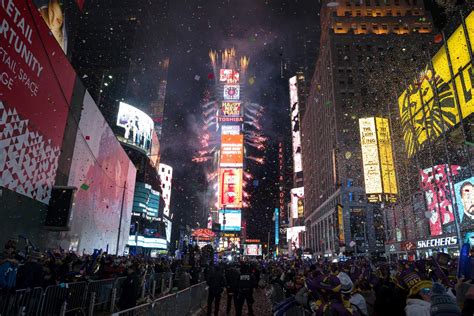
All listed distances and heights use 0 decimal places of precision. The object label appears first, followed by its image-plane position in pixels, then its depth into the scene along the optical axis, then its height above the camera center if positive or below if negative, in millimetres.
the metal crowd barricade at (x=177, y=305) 5905 -1515
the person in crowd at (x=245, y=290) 11328 -1462
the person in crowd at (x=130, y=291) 9100 -1248
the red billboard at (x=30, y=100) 13102 +6854
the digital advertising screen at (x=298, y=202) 111938 +16470
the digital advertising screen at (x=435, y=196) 31219 +5555
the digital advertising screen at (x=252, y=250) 112612 -321
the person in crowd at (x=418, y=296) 3632 -550
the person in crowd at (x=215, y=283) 11312 -1220
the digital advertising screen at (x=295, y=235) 111738 +5572
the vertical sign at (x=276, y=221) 144688 +13100
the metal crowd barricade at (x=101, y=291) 10586 -1570
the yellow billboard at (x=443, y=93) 27750 +15607
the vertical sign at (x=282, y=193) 159250 +28515
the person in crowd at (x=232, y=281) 11672 -1165
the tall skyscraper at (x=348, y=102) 58053 +31796
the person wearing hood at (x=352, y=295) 4359 -690
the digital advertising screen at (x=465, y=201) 27516 +4460
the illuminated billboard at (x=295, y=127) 120188 +46334
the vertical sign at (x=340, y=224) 54156 +4481
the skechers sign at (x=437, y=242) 22875 +725
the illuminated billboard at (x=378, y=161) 40891 +11559
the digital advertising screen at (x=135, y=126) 59459 +23368
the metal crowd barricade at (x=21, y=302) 6608 -1227
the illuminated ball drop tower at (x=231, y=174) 88875 +20705
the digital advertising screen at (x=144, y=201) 69562 +10319
